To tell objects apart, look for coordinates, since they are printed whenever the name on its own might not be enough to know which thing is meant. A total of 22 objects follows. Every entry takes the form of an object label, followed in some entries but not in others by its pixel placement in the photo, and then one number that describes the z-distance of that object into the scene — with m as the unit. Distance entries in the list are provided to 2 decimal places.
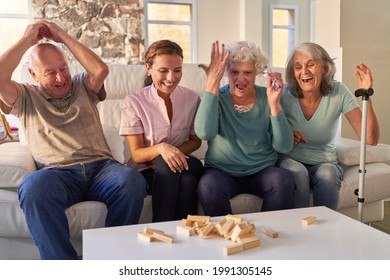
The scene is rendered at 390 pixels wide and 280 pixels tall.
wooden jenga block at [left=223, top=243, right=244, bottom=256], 0.99
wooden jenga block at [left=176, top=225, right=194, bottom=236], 1.11
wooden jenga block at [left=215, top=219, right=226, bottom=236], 1.10
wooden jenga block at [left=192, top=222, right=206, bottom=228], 1.14
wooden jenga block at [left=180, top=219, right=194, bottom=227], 1.15
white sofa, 1.58
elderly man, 1.55
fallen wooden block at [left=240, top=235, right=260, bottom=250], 1.02
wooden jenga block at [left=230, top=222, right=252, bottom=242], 1.04
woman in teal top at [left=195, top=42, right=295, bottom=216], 1.62
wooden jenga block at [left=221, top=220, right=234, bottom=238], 1.08
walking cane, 1.56
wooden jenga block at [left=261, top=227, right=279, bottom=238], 1.09
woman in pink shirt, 1.61
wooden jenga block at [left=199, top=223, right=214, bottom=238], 1.09
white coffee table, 0.98
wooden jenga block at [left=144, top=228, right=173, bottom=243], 1.05
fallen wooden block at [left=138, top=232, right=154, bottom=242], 1.06
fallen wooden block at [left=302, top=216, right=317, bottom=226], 1.19
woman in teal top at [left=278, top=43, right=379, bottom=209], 1.82
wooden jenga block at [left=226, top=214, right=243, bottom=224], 1.15
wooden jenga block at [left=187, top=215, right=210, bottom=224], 1.17
